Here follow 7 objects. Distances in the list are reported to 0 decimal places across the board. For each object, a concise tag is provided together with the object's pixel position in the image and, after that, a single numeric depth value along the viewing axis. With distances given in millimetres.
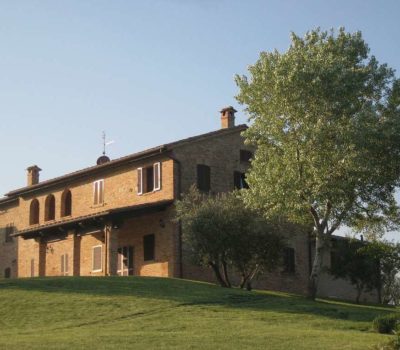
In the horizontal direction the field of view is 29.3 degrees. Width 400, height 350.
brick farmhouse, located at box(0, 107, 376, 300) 36562
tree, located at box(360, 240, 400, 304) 28539
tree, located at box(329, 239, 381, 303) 39531
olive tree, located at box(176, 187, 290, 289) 31641
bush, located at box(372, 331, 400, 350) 16694
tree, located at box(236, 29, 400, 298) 29781
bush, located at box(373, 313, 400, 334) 20406
